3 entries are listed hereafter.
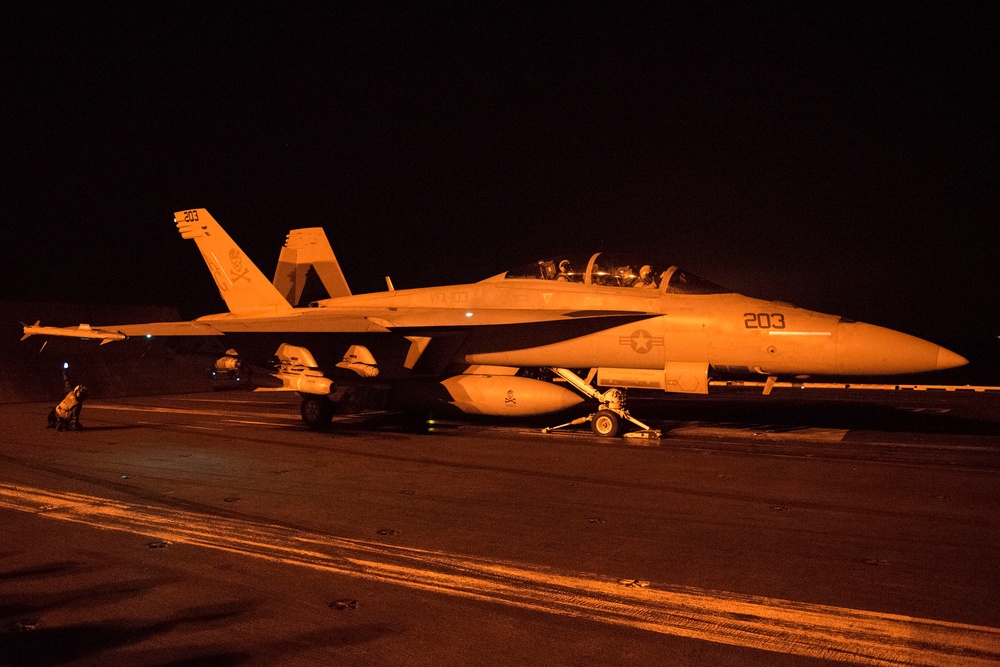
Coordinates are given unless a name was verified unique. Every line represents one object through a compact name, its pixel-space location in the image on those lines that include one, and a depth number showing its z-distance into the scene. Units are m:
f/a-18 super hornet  9.76
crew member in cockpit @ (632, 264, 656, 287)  11.03
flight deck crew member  12.92
